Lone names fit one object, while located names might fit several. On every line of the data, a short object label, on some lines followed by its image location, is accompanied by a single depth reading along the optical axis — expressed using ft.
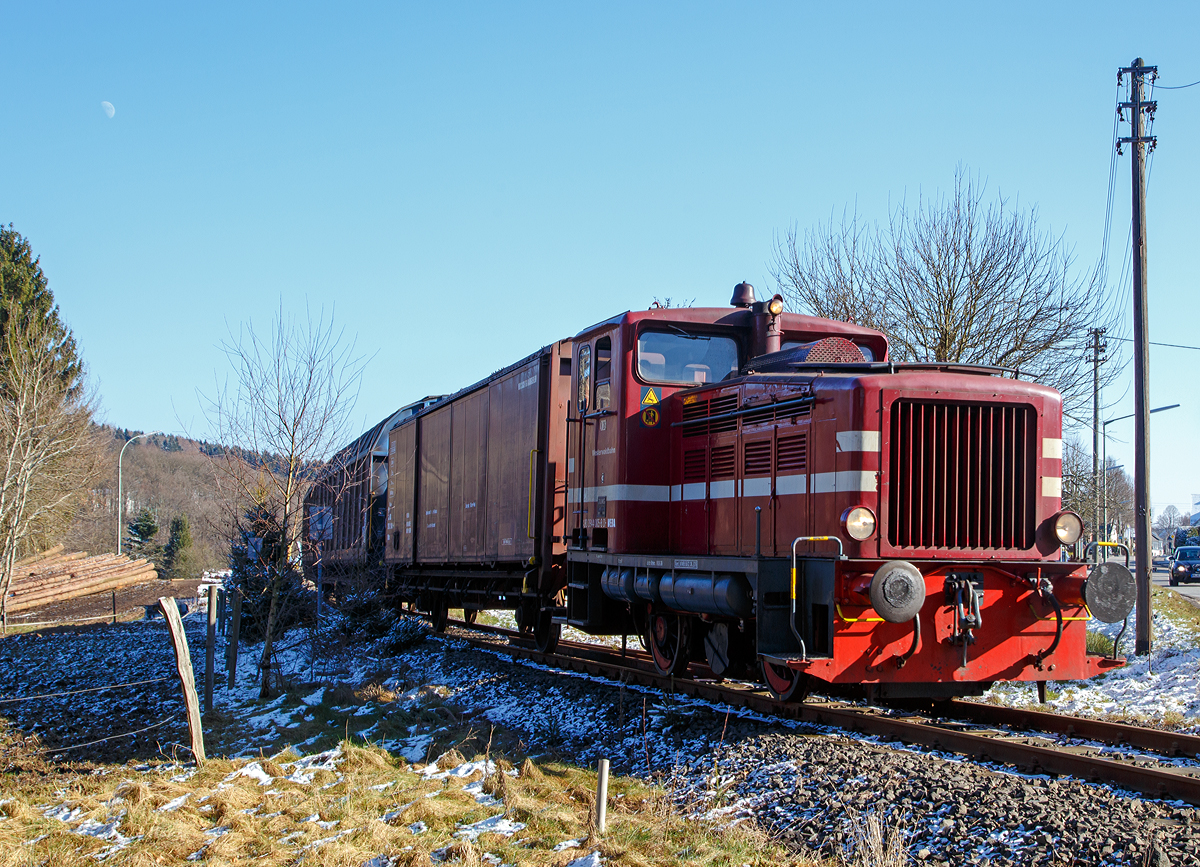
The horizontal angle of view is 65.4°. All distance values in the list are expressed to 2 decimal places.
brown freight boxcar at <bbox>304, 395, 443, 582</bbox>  59.16
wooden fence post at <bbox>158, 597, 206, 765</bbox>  27.04
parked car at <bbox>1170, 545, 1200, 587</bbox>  122.21
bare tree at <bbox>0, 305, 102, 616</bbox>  70.28
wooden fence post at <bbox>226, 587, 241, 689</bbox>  39.37
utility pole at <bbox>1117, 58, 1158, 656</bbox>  41.14
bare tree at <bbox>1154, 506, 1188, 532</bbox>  457.68
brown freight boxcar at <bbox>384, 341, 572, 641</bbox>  35.91
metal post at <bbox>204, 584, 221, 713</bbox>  35.29
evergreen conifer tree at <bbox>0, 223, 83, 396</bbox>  106.42
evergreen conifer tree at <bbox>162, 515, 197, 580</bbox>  143.54
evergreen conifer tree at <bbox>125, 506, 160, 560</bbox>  157.48
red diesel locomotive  21.61
